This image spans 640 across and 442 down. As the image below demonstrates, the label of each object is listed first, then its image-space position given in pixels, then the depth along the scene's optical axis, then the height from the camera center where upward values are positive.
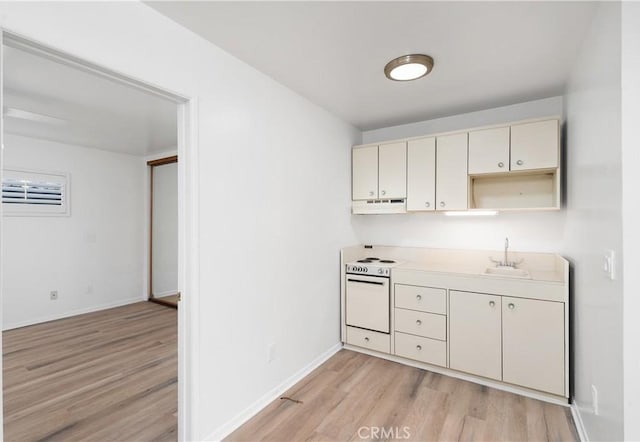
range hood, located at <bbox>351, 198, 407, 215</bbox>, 3.22 +0.16
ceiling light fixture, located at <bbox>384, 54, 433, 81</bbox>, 2.08 +1.07
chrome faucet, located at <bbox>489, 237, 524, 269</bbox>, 2.91 -0.38
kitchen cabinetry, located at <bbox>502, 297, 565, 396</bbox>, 2.30 -0.93
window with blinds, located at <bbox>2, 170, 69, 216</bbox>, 3.96 +0.38
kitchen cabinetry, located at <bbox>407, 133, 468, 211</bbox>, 2.90 +0.46
